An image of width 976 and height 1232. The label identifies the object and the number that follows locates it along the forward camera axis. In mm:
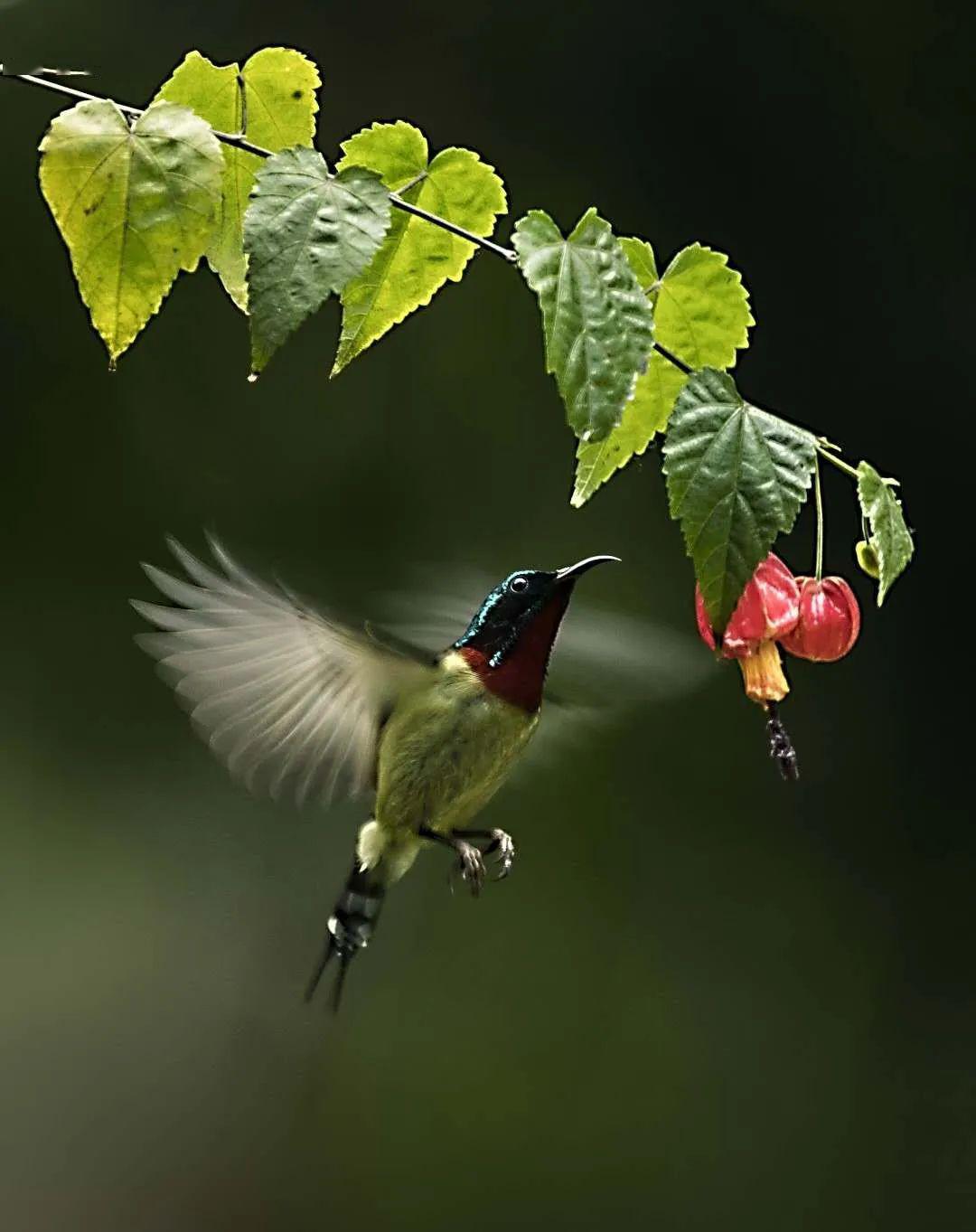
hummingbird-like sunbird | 3665
